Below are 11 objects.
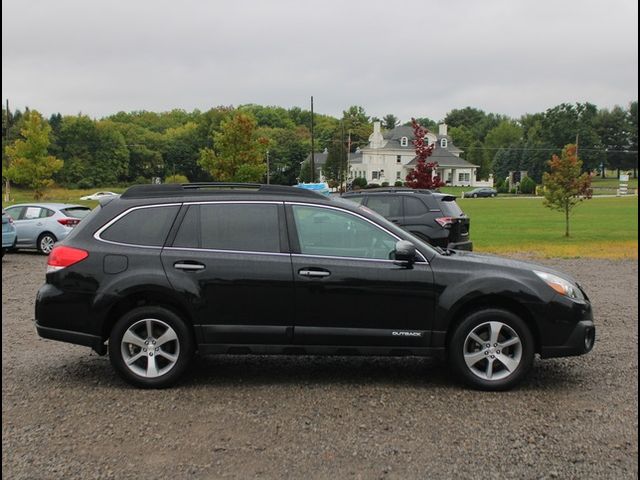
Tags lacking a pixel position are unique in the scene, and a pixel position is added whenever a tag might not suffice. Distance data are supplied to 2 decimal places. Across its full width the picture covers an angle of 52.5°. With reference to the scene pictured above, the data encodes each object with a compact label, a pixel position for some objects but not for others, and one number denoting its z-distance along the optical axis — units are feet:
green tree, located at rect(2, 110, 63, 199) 181.68
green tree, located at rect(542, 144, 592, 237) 75.51
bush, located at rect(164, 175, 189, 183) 301.63
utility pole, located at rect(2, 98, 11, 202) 201.75
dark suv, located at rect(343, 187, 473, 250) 42.16
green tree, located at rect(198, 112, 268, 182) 155.22
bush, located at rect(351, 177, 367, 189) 262.94
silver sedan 60.92
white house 329.31
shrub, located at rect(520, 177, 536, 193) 297.39
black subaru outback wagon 17.84
